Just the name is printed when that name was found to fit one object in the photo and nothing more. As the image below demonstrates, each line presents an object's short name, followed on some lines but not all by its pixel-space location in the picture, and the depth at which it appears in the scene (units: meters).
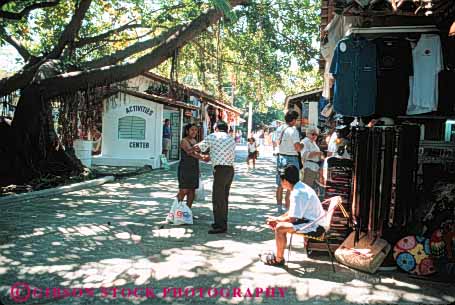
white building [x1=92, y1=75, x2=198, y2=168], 18.81
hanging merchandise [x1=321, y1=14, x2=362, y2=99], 6.09
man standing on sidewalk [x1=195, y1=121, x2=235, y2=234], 7.40
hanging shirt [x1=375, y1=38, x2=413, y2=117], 6.03
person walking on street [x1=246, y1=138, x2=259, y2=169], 19.37
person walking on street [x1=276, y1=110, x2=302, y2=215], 8.55
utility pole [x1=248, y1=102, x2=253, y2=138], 39.98
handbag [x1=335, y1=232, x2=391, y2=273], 5.37
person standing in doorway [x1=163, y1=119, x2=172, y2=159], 21.14
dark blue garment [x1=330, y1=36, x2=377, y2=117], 6.06
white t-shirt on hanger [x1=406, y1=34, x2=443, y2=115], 5.98
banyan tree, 12.42
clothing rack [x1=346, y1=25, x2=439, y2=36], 5.95
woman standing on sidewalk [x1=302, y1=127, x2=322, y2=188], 9.30
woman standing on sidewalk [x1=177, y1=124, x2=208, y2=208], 7.94
